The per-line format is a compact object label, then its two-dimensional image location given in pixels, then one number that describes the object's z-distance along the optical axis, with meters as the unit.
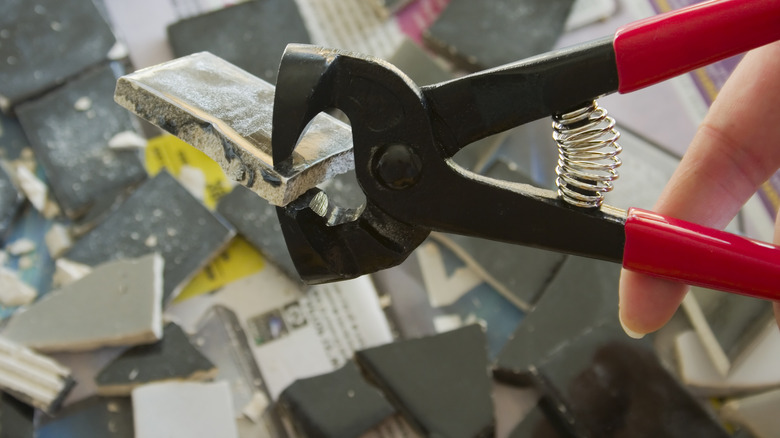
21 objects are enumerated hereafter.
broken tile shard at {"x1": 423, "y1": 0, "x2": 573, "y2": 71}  0.54
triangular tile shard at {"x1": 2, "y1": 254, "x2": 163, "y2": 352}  0.46
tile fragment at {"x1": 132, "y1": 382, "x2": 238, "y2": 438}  0.45
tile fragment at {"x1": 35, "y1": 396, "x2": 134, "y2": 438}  0.45
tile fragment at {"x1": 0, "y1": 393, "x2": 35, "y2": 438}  0.45
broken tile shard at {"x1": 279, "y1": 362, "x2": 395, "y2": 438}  0.45
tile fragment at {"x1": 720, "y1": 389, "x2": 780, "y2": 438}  0.45
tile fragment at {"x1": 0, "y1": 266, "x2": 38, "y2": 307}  0.48
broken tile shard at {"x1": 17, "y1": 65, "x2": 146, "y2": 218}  0.50
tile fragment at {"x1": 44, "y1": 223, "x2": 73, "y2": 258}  0.49
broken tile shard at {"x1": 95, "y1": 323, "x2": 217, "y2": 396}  0.46
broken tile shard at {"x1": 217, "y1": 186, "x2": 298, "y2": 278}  0.48
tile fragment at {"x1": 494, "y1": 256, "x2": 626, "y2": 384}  0.47
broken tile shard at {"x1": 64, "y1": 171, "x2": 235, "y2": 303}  0.48
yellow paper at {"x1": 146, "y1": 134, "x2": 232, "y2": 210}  0.51
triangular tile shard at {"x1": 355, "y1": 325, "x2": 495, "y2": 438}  0.45
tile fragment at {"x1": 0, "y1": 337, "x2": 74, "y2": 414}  0.45
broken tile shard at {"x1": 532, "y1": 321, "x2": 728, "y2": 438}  0.44
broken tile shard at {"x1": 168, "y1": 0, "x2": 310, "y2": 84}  0.53
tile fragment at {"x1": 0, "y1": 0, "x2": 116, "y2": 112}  0.51
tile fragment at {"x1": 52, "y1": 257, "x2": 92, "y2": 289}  0.48
